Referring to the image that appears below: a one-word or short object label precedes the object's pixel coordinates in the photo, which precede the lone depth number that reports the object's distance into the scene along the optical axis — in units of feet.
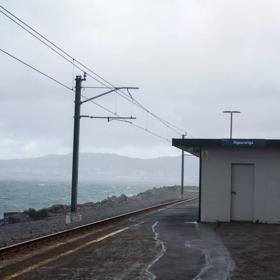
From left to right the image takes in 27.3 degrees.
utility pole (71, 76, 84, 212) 86.63
